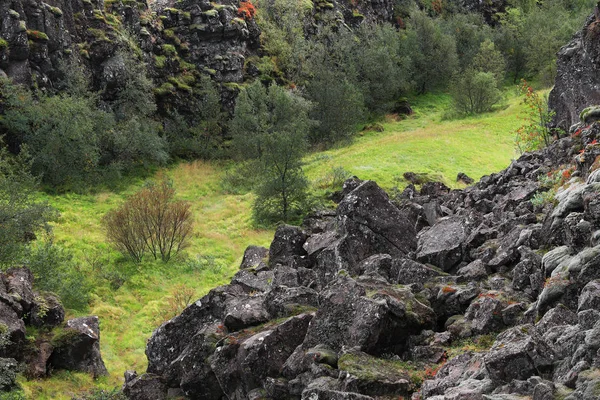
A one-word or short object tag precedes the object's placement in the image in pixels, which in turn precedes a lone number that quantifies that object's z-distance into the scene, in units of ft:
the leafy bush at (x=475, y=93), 244.01
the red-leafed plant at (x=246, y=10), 260.42
